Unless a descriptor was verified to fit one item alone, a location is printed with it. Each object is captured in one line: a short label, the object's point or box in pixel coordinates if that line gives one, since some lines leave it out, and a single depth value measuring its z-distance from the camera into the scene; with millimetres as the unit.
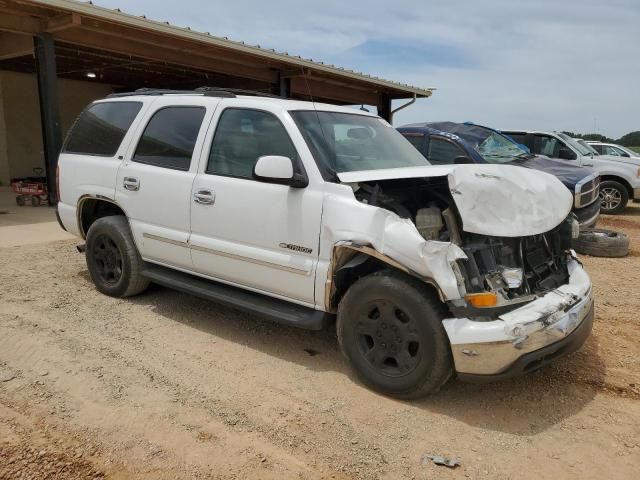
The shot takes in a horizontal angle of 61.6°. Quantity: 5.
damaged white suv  3135
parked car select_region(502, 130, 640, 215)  12180
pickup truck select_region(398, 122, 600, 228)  8078
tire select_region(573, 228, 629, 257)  7492
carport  10172
